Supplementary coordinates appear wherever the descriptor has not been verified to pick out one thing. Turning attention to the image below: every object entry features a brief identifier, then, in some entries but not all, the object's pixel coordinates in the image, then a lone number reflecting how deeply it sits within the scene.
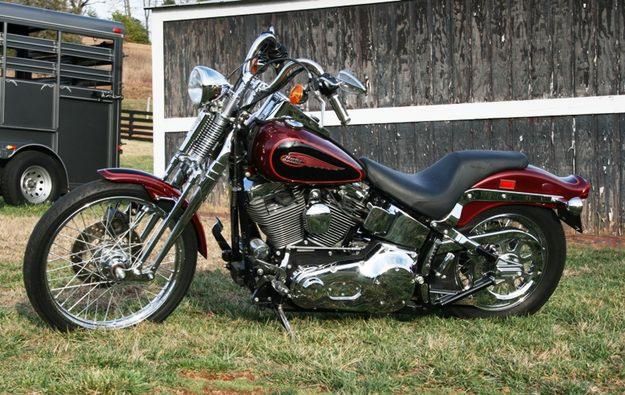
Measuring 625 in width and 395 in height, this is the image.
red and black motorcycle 4.06
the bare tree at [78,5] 34.83
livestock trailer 10.27
